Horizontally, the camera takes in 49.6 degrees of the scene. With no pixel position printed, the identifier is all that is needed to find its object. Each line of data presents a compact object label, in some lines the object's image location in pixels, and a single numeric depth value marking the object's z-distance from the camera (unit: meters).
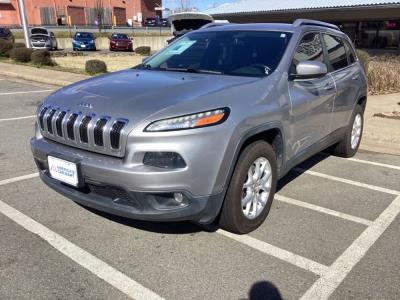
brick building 64.50
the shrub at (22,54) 18.81
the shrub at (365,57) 11.90
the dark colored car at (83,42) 36.16
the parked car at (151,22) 71.60
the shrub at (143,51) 32.72
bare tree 64.94
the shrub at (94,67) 15.03
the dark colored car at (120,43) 37.67
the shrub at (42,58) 17.58
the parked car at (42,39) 30.84
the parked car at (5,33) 33.37
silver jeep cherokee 2.96
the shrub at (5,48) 22.00
